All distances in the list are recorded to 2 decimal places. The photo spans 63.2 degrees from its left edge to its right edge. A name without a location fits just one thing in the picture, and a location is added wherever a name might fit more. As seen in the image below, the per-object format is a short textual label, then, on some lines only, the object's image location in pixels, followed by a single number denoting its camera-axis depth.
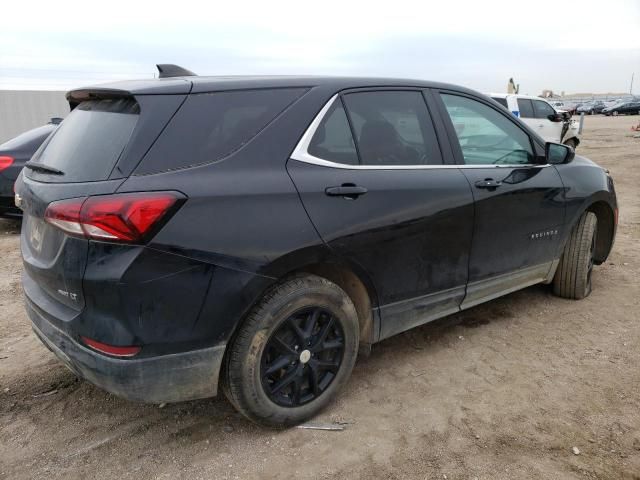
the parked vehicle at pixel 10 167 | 6.28
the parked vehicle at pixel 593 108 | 53.03
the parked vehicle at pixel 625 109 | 46.47
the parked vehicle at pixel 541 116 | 12.53
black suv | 2.08
